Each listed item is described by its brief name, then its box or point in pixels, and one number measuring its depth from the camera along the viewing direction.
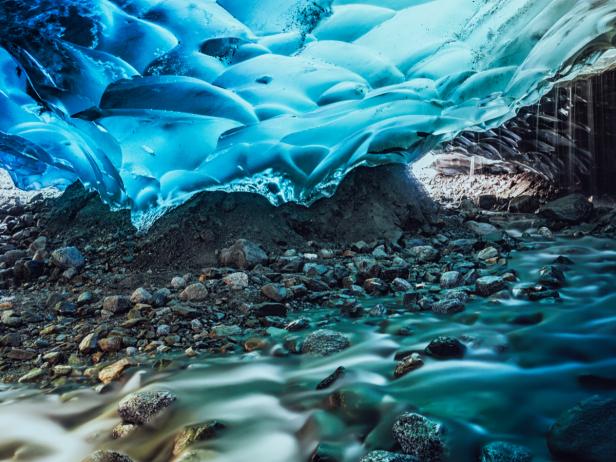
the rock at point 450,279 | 3.25
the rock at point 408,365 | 1.94
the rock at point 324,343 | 2.28
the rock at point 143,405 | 1.78
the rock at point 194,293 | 3.12
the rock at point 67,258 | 4.12
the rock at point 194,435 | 1.59
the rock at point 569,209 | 5.72
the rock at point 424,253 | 4.07
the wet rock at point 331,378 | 1.89
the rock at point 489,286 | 2.95
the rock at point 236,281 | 3.26
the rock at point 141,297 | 3.04
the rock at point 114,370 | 2.16
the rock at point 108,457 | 1.48
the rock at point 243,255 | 3.83
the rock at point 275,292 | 3.11
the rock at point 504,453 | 1.31
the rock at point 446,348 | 2.05
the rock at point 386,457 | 1.29
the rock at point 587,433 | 1.25
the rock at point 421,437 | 1.39
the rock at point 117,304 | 2.98
